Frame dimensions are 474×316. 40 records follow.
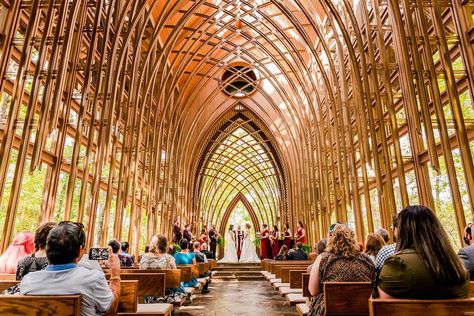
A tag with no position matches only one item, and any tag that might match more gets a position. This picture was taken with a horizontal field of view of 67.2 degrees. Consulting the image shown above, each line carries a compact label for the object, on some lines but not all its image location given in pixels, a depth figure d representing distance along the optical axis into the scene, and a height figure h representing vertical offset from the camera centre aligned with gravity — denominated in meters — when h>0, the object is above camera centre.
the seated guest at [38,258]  3.32 +0.04
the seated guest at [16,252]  4.17 +0.12
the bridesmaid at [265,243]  23.97 +1.22
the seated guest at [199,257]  11.24 +0.16
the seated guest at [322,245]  5.76 +0.26
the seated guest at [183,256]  8.62 +0.15
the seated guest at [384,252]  3.41 +0.09
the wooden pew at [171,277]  5.50 -0.22
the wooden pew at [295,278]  6.51 -0.29
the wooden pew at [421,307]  2.01 -0.25
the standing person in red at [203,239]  19.85 +1.30
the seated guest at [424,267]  2.12 -0.03
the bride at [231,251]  23.29 +0.71
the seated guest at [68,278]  2.27 -0.09
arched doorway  31.25 +8.68
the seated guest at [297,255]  12.96 +0.24
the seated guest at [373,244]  4.36 +0.20
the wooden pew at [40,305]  2.04 -0.23
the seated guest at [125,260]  8.05 +0.05
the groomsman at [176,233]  15.64 +1.24
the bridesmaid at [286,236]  19.44 +1.33
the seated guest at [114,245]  6.17 +0.29
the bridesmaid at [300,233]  16.52 +1.29
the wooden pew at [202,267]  10.20 -0.13
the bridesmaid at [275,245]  25.06 +1.16
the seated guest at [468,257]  3.76 +0.04
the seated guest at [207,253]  16.14 +0.40
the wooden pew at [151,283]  4.68 -0.26
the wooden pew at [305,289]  4.80 -0.36
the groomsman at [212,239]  23.94 +1.51
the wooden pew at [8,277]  3.83 -0.14
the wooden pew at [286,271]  7.76 -0.20
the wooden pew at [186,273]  6.65 -0.20
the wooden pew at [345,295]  3.25 -0.29
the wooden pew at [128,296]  3.16 -0.29
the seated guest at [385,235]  5.21 +0.37
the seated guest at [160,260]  6.23 +0.04
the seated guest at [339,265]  3.54 -0.03
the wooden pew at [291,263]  10.07 -0.04
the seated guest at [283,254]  15.71 +0.32
